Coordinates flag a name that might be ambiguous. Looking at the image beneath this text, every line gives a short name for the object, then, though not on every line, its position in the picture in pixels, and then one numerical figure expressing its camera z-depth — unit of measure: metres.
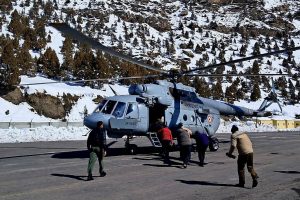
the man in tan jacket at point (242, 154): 10.30
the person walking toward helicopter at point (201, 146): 14.48
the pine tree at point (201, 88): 85.85
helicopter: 16.14
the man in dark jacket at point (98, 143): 11.27
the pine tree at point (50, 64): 71.69
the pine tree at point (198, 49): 131.94
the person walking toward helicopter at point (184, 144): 13.93
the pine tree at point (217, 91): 90.12
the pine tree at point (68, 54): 76.06
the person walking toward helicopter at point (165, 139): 15.28
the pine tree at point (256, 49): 137.98
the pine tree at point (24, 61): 66.75
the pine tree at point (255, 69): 112.88
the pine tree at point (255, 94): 94.88
